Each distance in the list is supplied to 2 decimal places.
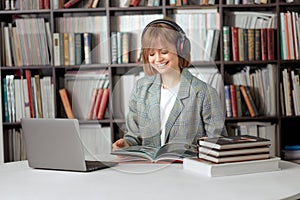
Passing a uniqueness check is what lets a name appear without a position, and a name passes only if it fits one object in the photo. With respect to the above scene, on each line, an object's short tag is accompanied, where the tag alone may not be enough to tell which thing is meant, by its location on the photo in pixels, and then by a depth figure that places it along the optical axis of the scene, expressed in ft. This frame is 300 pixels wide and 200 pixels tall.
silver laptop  8.67
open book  8.89
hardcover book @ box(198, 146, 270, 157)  8.38
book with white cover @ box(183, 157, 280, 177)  8.29
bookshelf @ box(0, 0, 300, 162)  16.05
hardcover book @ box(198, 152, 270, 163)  8.38
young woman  8.65
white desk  7.38
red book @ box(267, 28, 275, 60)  16.05
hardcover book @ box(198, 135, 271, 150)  8.44
